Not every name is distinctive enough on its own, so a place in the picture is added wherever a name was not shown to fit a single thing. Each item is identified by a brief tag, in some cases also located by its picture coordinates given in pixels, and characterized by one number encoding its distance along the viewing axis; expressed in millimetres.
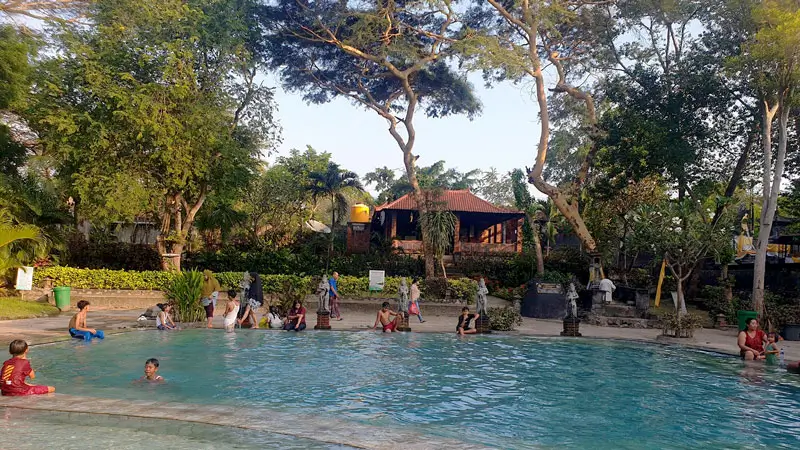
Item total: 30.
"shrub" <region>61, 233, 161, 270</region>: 28156
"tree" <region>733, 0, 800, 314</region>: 18812
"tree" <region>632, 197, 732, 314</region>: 18641
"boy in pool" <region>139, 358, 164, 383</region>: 10047
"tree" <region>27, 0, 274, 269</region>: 24109
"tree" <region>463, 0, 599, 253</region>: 27766
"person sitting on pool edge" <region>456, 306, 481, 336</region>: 17844
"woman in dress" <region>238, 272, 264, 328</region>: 17969
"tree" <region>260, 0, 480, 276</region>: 29922
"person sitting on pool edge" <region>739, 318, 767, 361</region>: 14172
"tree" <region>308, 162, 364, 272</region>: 33250
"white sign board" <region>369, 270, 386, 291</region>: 24891
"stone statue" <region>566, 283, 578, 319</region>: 18500
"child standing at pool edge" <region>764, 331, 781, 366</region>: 13948
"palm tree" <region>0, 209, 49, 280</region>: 17250
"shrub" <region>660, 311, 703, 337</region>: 17750
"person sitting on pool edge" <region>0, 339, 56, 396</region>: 8352
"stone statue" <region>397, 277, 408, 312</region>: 19922
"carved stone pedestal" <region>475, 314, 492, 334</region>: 18375
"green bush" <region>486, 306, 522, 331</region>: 18875
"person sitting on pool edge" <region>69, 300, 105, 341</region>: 14461
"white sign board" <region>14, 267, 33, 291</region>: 20922
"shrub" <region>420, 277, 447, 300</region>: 25297
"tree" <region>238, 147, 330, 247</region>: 35594
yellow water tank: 41312
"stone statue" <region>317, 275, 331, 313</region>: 18750
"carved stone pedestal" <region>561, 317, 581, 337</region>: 18016
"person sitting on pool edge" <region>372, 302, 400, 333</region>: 17969
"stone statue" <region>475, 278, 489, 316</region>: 18733
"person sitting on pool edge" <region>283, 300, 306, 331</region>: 17531
